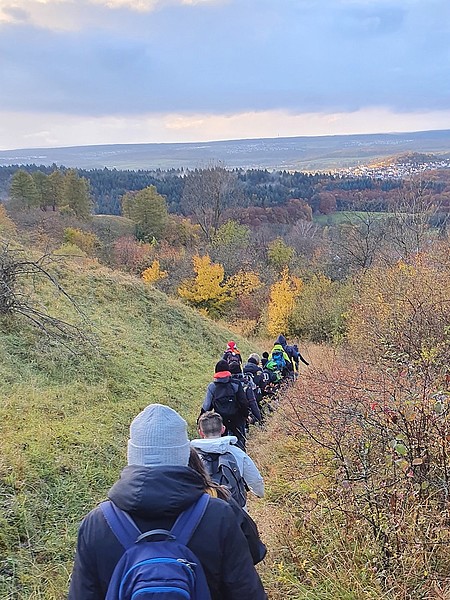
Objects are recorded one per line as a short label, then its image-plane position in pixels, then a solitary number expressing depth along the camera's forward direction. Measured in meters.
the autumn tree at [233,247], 40.72
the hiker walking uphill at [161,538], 1.79
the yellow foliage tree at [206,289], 31.91
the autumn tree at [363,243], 32.66
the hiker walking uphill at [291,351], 11.40
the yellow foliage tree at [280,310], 27.66
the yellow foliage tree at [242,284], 33.81
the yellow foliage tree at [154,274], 36.03
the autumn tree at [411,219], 26.00
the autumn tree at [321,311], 25.92
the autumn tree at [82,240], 44.22
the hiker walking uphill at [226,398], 6.61
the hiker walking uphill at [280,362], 10.87
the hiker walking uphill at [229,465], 3.85
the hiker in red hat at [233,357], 9.01
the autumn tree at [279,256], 47.19
